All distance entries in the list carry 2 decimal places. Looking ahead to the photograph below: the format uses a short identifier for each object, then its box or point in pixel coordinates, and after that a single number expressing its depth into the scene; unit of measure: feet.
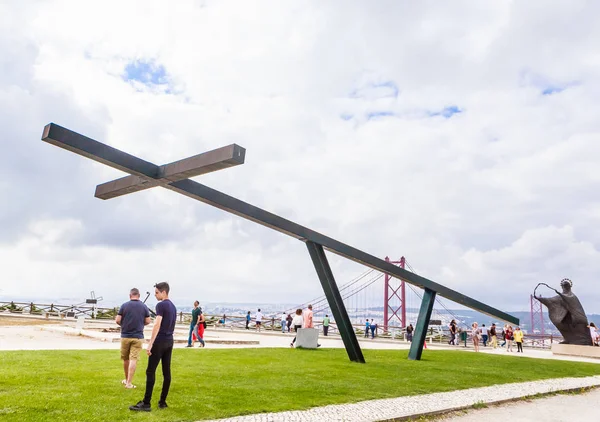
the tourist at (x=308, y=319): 49.88
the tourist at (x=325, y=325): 79.20
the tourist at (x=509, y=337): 68.03
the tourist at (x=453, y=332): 77.25
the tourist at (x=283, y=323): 88.53
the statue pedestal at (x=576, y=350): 59.67
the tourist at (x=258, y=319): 87.15
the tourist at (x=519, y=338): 66.32
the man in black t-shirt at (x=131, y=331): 21.17
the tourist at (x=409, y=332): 79.41
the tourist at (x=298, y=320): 52.57
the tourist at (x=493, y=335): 74.54
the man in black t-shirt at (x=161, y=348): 17.40
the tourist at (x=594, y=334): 65.26
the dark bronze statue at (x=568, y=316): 63.05
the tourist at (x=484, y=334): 83.25
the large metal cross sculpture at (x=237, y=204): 19.13
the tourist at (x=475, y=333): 64.87
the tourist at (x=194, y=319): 43.84
